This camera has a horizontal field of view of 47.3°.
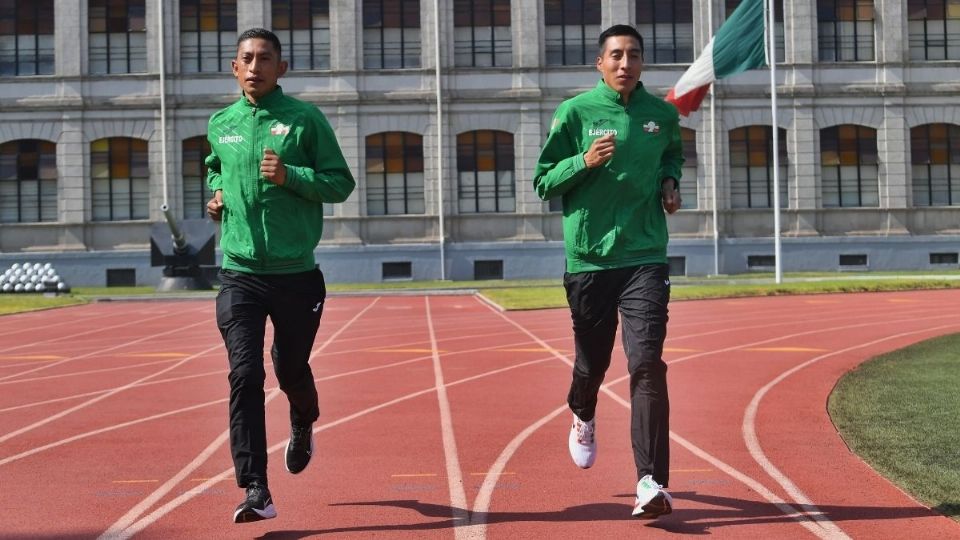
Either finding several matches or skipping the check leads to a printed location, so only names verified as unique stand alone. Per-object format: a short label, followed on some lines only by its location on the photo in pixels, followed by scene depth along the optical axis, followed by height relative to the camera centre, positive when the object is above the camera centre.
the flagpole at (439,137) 35.25 +4.75
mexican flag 26.41 +5.63
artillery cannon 31.19 +1.04
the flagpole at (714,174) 35.62 +3.45
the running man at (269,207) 5.49 +0.41
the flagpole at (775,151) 28.02 +3.40
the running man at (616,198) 5.62 +0.44
